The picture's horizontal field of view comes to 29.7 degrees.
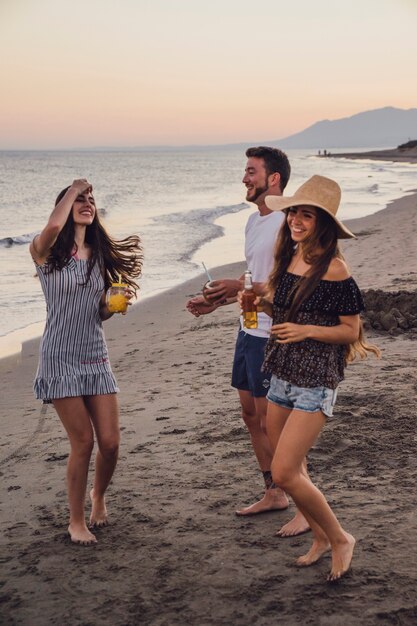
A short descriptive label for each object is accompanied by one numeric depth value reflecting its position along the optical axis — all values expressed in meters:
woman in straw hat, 3.51
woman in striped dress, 4.09
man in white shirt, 4.18
